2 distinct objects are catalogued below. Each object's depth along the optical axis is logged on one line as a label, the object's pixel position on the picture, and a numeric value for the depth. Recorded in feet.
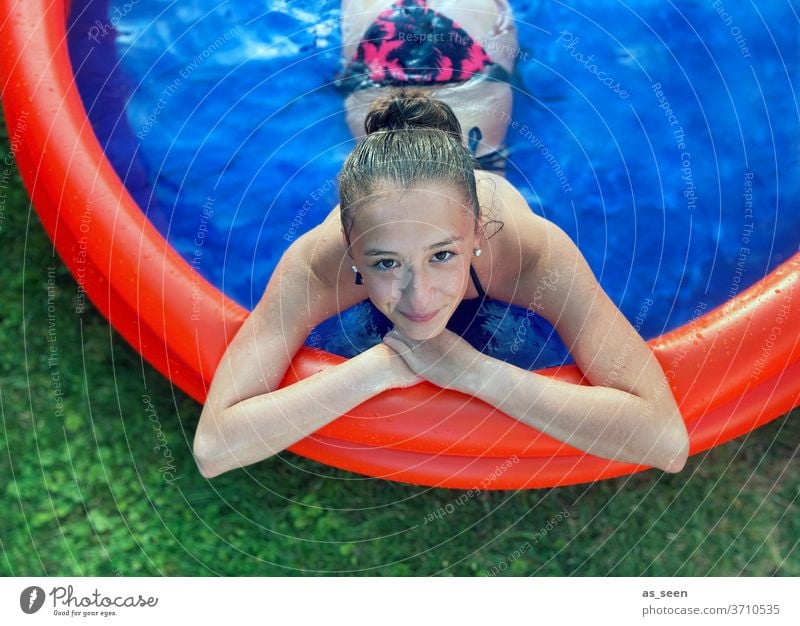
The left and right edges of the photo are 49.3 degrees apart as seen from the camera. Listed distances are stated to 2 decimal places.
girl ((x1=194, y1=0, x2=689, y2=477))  3.10
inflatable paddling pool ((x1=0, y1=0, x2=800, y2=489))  3.28
